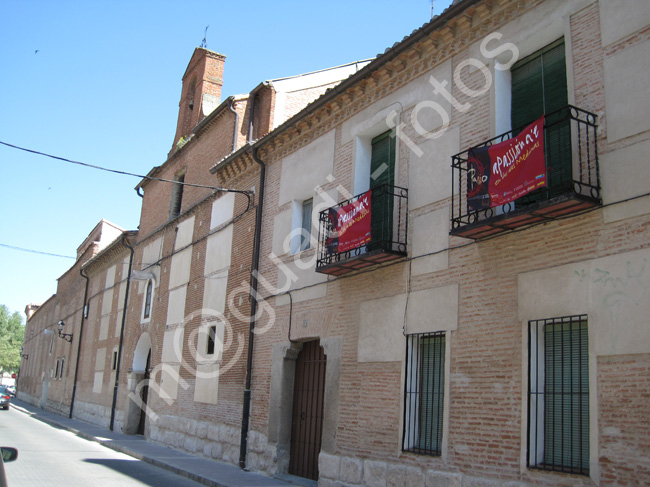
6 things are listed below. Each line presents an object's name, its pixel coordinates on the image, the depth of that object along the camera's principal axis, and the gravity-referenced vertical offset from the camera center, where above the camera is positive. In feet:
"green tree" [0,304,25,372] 231.71 +1.68
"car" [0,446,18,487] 15.64 -2.78
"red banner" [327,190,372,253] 29.27 +6.62
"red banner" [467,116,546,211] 21.02 +7.17
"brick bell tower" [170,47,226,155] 64.08 +27.68
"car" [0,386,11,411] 110.11 -9.89
